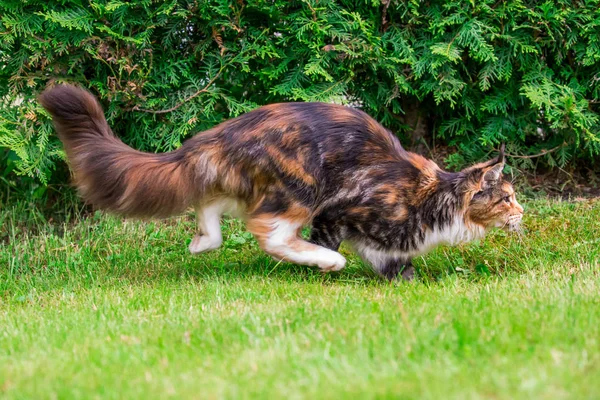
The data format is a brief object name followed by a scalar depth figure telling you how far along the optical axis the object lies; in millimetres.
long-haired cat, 9234
